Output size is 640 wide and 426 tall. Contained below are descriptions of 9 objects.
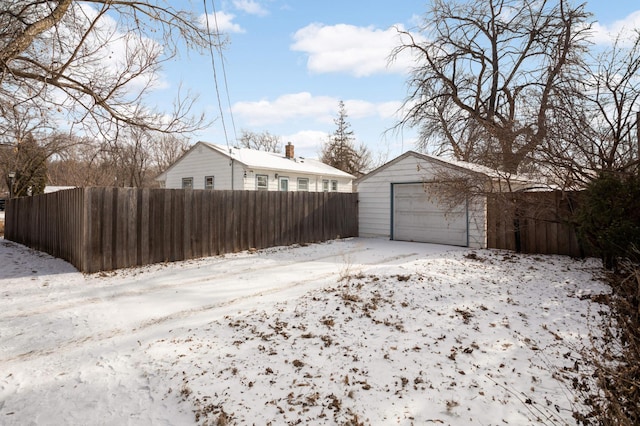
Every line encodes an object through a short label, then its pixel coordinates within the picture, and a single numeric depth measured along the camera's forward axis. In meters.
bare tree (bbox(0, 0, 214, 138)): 6.23
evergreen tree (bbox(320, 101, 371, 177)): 31.11
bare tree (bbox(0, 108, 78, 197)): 10.11
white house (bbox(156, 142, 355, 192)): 16.14
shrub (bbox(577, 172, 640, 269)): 5.87
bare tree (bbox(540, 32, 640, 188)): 7.12
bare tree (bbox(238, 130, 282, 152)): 40.75
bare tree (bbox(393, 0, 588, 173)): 13.83
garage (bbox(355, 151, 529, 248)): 10.22
